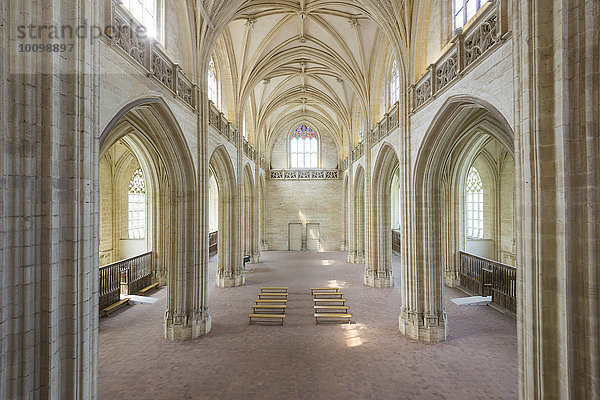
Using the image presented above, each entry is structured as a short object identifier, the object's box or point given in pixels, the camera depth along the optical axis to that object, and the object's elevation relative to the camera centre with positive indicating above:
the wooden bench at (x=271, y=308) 10.71 -3.78
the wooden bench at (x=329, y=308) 10.63 -3.80
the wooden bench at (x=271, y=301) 12.06 -3.89
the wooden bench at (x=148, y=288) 13.75 -3.93
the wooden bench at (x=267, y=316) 9.96 -3.71
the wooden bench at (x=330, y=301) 11.93 -3.95
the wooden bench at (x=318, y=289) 12.87 -3.66
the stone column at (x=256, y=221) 21.83 -1.22
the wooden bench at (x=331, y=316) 10.05 -3.74
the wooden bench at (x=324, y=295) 12.86 -3.97
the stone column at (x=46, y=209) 3.67 -0.03
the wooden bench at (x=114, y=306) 10.92 -3.80
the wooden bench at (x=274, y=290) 13.12 -3.91
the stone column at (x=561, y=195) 3.82 +0.10
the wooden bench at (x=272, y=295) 12.58 -3.83
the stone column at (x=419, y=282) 8.88 -2.37
